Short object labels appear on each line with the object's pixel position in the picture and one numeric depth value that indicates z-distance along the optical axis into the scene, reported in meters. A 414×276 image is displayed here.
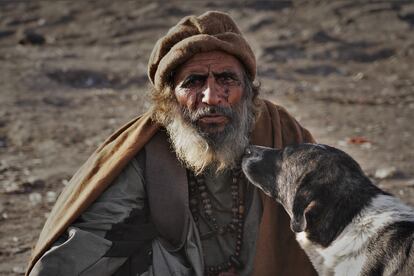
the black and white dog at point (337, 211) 3.06
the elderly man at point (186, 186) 3.53
